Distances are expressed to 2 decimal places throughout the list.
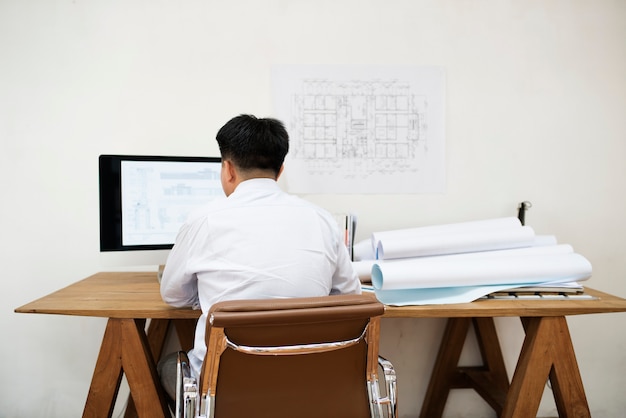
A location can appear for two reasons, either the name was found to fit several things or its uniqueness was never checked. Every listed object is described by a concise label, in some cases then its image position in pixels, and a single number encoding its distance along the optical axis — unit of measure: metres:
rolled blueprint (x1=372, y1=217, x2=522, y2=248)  1.98
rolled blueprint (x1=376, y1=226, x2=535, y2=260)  1.88
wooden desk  1.60
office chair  1.06
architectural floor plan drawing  2.26
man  1.27
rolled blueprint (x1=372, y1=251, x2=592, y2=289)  1.68
